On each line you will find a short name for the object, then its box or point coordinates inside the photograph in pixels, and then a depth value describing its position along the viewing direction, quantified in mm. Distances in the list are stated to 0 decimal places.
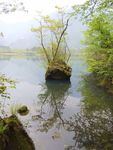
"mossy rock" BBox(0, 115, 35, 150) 4848
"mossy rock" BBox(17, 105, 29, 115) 9367
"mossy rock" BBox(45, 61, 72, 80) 20296
